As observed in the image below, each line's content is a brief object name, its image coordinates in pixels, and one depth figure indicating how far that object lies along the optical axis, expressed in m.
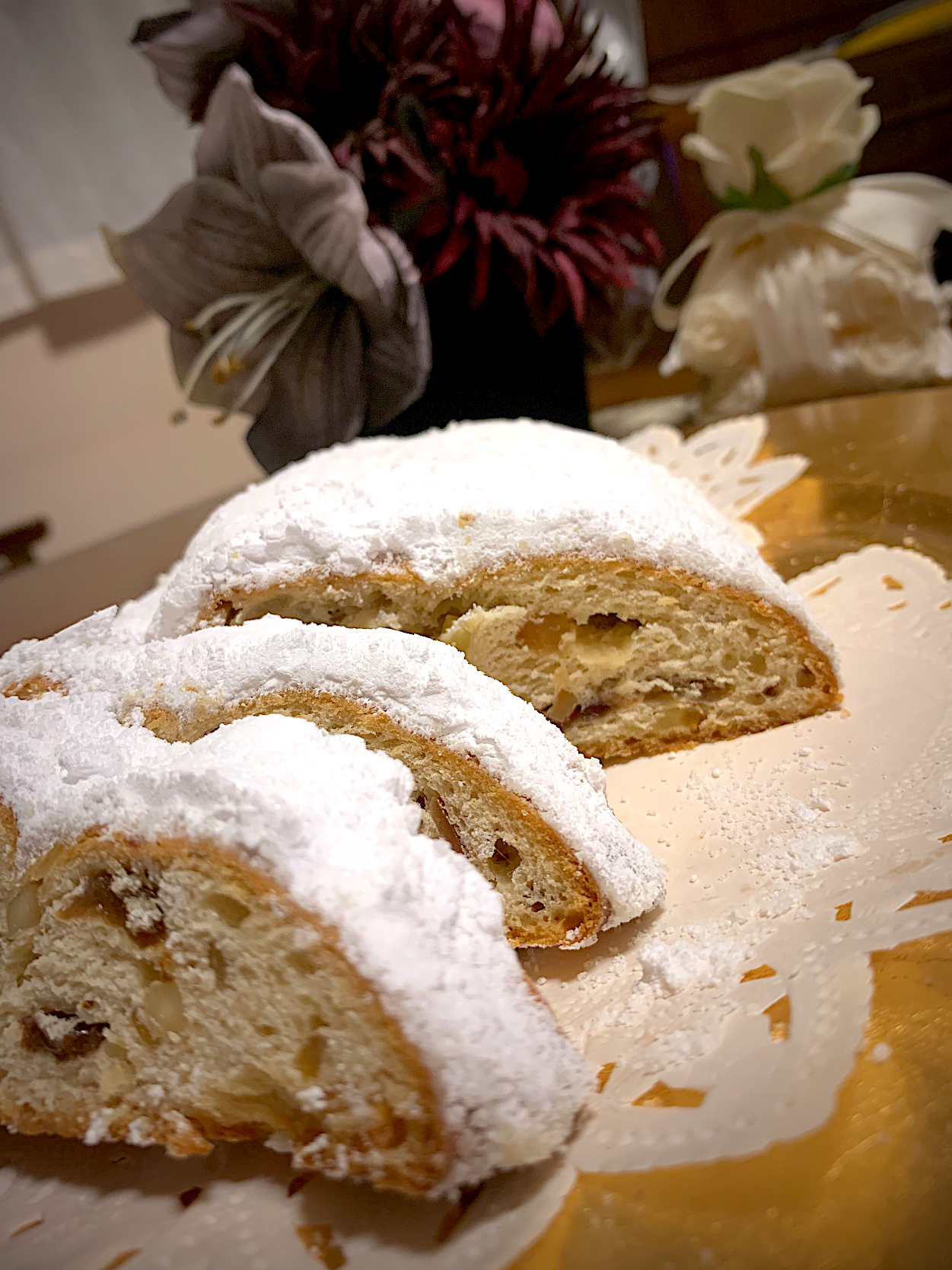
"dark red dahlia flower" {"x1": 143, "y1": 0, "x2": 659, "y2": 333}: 0.29
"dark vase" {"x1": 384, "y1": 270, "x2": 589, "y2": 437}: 0.33
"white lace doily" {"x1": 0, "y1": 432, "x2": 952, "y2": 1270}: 0.14
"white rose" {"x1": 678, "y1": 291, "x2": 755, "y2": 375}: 0.39
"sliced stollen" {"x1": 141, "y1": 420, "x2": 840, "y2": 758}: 0.24
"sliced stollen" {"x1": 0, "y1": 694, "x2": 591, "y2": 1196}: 0.15
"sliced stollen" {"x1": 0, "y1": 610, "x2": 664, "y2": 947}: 0.19
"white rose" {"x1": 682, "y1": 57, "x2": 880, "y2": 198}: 0.36
